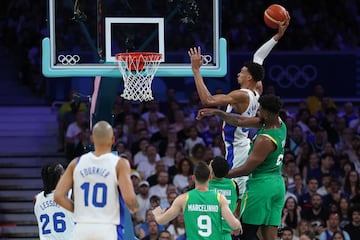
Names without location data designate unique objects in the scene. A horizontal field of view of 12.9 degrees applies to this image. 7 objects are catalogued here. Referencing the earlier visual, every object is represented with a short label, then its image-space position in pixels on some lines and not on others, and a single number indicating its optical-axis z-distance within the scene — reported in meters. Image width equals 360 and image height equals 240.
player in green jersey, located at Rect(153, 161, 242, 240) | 14.54
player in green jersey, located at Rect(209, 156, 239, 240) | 15.01
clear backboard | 17.20
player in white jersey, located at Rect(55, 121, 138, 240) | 13.32
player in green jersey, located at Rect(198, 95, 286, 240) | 15.65
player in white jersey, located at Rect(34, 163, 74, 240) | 15.54
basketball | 17.85
